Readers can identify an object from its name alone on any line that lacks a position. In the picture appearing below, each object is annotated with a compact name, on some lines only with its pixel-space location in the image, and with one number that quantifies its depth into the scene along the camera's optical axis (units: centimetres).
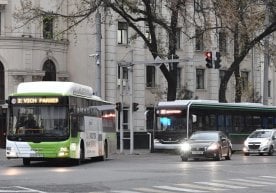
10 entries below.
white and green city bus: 2789
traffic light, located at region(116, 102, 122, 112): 4153
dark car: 3341
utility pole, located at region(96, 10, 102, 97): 4080
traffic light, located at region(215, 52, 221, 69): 3694
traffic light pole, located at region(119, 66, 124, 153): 4228
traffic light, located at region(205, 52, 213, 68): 3678
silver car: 4222
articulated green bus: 4209
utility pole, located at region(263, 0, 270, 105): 4725
